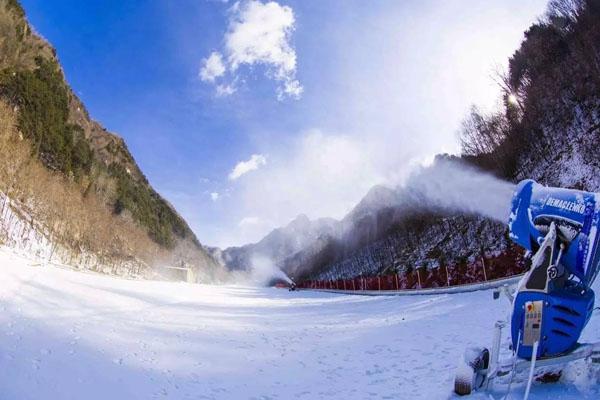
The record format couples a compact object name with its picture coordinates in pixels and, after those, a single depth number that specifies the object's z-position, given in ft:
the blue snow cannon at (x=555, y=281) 13.29
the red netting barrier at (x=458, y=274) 69.05
